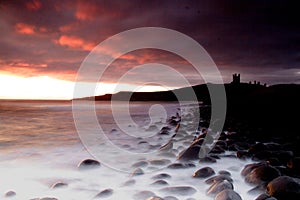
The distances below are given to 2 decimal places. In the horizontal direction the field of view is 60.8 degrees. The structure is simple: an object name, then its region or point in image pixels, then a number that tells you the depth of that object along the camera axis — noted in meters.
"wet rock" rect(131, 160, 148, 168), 4.90
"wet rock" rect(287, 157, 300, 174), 4.07
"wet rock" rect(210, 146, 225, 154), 5.77
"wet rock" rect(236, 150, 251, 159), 5.30
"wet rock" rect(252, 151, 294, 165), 4.68
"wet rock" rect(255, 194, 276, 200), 2.78
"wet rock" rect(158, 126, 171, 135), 9.61
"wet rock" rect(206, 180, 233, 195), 3.27
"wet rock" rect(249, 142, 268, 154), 5.52
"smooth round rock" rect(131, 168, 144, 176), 4.33
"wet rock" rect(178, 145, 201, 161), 5.20
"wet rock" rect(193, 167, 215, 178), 4.07
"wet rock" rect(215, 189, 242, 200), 2.81
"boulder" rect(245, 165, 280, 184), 3.64
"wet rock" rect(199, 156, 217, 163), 5.02
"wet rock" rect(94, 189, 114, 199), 3.40
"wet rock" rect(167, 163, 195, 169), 4.63
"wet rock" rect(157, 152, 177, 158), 5.71
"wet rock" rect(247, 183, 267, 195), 3.37
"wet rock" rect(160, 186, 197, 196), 3.41
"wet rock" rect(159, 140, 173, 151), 6.36
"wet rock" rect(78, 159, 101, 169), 4.88
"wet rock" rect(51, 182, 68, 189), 3.82
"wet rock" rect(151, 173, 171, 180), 4.08
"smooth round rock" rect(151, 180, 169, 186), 3.78
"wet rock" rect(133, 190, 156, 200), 3.31
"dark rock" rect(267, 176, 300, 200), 2.93
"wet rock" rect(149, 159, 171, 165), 4.87
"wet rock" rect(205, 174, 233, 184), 3.67
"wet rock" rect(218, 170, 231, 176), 4.14
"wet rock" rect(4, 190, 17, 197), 3.51
